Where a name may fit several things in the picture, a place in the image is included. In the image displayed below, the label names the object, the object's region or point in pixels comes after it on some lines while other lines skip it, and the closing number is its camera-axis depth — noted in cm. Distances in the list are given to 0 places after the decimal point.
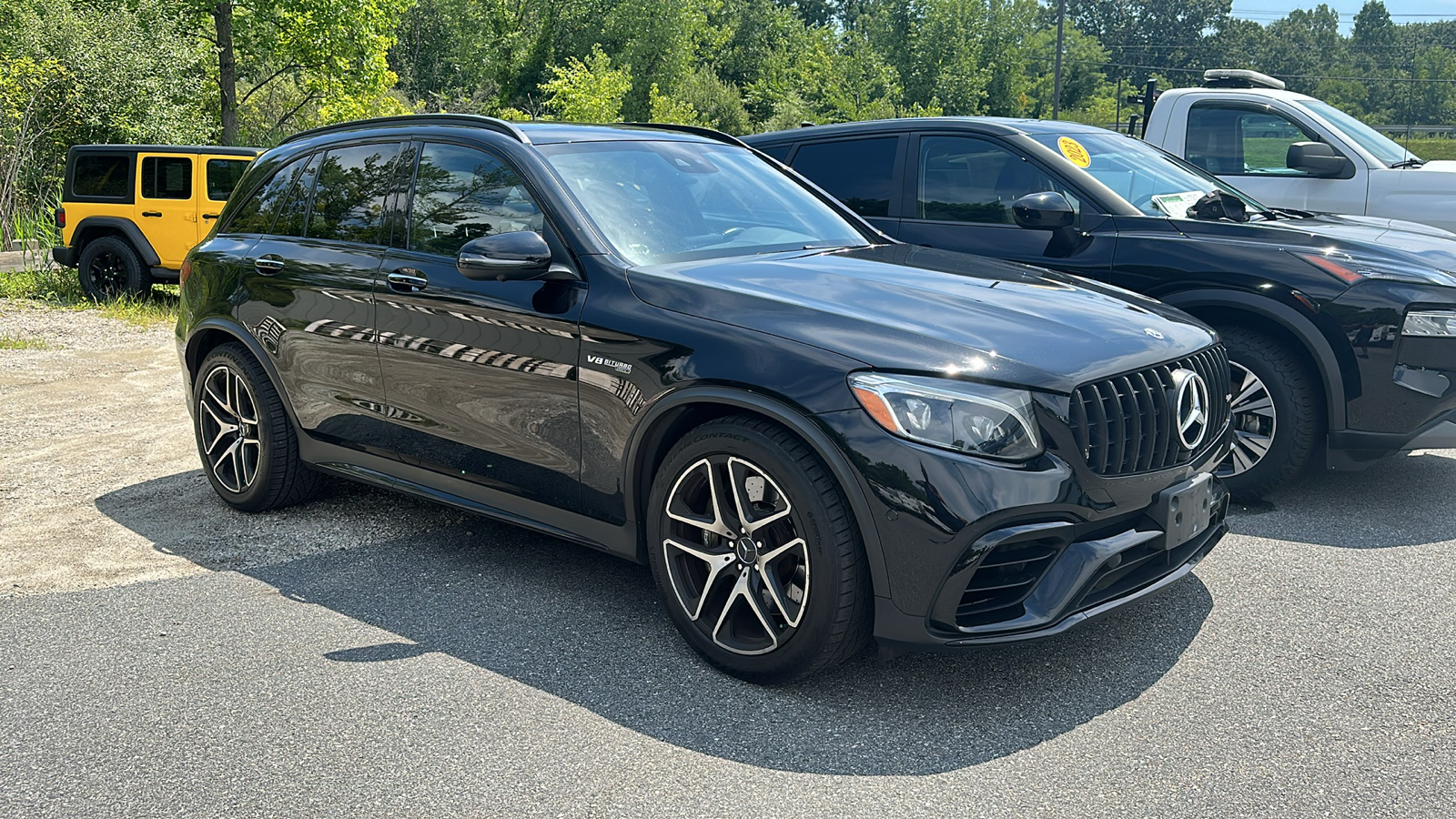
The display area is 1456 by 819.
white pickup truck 807
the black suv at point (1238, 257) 523
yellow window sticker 621
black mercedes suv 333
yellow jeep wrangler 1408
